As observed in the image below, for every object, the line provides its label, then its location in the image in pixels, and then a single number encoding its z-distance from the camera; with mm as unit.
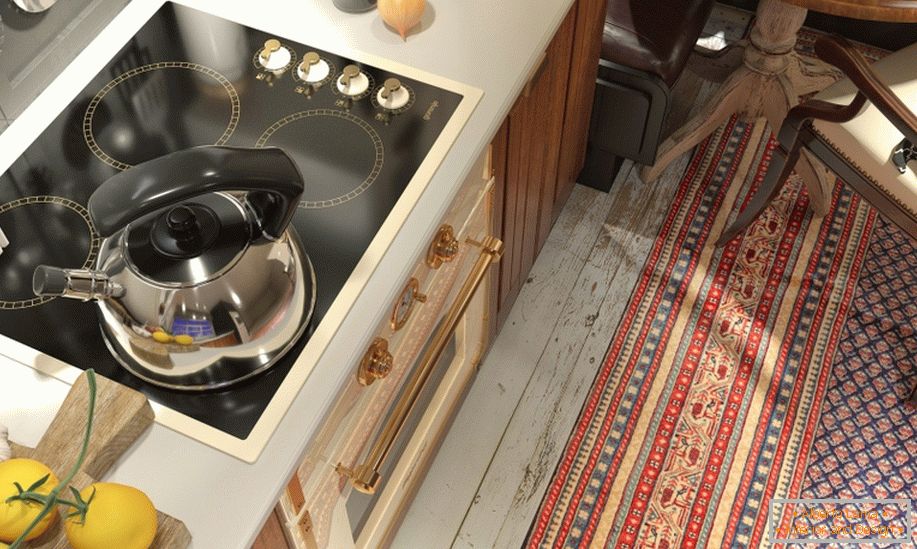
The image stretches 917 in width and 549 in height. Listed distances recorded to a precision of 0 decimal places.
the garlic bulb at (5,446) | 898
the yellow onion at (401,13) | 1268
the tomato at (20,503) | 802
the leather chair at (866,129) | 1661
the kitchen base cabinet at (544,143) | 1490
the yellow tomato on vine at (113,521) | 804
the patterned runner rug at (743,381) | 1896
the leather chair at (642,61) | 1955
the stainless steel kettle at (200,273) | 868
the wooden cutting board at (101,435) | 894
